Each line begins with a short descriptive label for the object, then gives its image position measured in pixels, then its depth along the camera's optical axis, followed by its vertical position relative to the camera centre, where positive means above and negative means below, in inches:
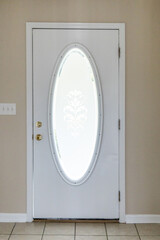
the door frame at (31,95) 121.0 +9.3
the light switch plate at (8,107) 123.5 +4.6
